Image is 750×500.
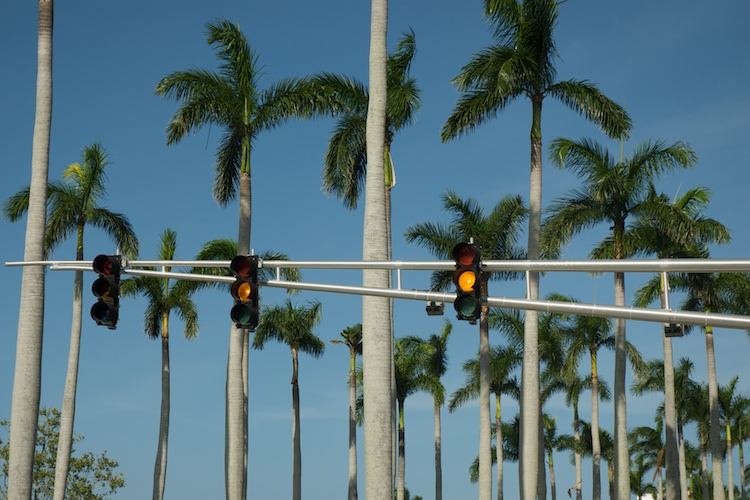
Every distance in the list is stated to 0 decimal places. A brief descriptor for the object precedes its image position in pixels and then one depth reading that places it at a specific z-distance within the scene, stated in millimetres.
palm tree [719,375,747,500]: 75000
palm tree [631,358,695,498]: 73562
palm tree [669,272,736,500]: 46812
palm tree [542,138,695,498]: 37656
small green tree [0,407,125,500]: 57812
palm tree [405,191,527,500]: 42812
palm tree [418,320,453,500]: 63781
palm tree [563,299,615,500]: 60500
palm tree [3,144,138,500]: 41031
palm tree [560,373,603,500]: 72938
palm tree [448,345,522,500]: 65556
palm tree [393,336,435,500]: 60500
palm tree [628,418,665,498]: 97712
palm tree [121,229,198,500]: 49562
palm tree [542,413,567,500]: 87625
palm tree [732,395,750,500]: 74875
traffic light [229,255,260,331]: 14875
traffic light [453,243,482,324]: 13055
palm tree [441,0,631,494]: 32219
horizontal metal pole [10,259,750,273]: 11266
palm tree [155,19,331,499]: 33875
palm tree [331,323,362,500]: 59591
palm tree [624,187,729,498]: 39031
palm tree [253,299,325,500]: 61594
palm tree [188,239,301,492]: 42500
